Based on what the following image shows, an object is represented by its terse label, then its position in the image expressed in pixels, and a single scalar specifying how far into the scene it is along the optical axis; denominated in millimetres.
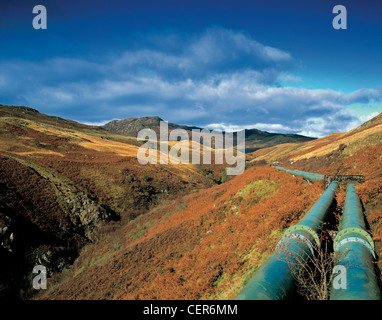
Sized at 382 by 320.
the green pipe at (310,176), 20872
